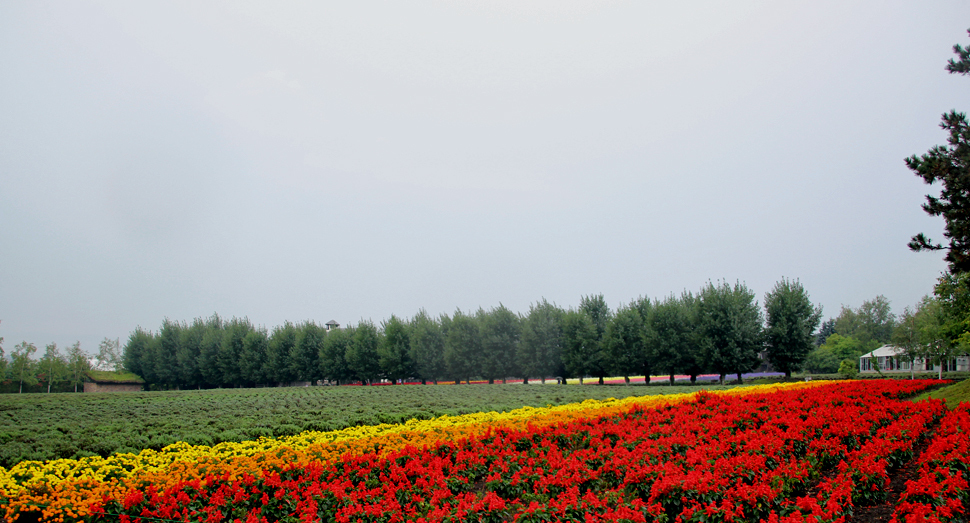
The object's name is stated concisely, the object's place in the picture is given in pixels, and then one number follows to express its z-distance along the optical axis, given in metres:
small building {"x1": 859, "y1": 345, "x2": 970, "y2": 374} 45.07
